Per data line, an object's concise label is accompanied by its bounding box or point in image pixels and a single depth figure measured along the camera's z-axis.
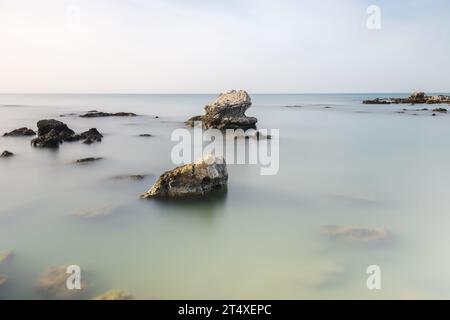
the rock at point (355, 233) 8.27
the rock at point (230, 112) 31.69
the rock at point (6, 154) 18.34
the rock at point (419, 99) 77.25
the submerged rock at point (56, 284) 6.14
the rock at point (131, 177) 13.60
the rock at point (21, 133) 26.69
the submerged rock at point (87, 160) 16.91
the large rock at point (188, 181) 10.96
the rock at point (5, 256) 7.33
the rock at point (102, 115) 48.54
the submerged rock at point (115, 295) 6.06
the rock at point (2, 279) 6.53
